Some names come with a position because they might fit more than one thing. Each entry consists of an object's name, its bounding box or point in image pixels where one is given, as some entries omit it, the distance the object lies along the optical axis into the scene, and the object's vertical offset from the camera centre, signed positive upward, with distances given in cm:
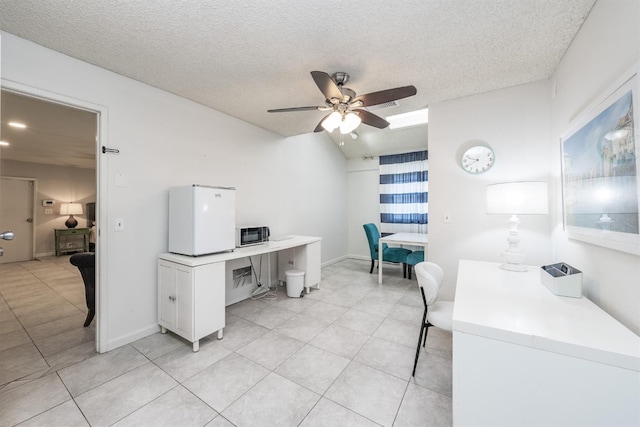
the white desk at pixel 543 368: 82 -56
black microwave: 293 -24
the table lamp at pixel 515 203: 177 +9
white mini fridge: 229 -3
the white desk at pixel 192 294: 212 -70
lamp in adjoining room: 620 +18
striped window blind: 501 +48
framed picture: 102 +21
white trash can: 338 -93
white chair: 177 -72
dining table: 382 -40
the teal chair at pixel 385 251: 424 -63
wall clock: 243 +56
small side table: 607 -45
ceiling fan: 189 +96
